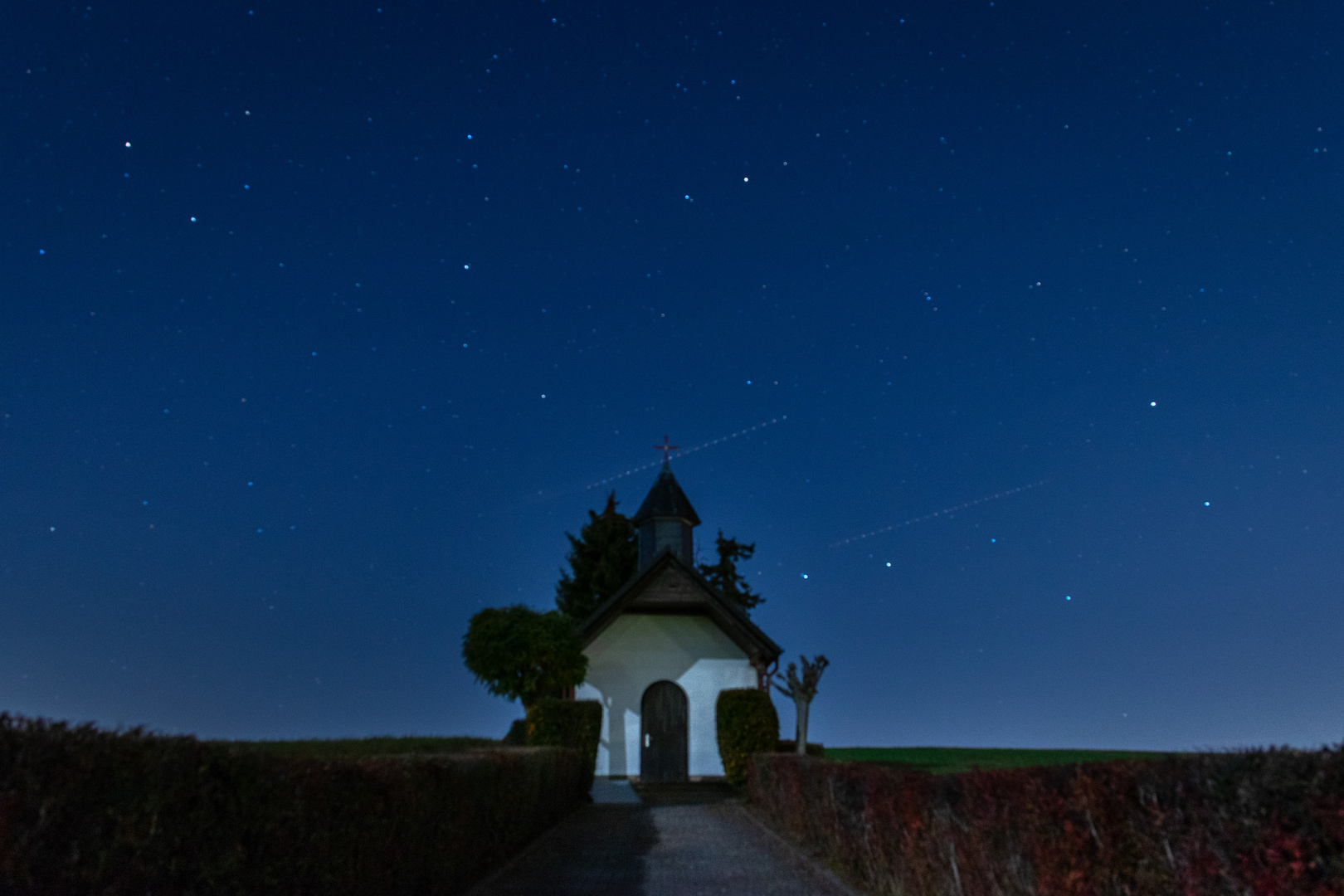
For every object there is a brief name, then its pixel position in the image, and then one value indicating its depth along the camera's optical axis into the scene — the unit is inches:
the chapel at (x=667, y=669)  1012.5
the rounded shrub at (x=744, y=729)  896.9
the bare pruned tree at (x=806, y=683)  933.2
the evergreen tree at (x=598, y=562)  1665.8
